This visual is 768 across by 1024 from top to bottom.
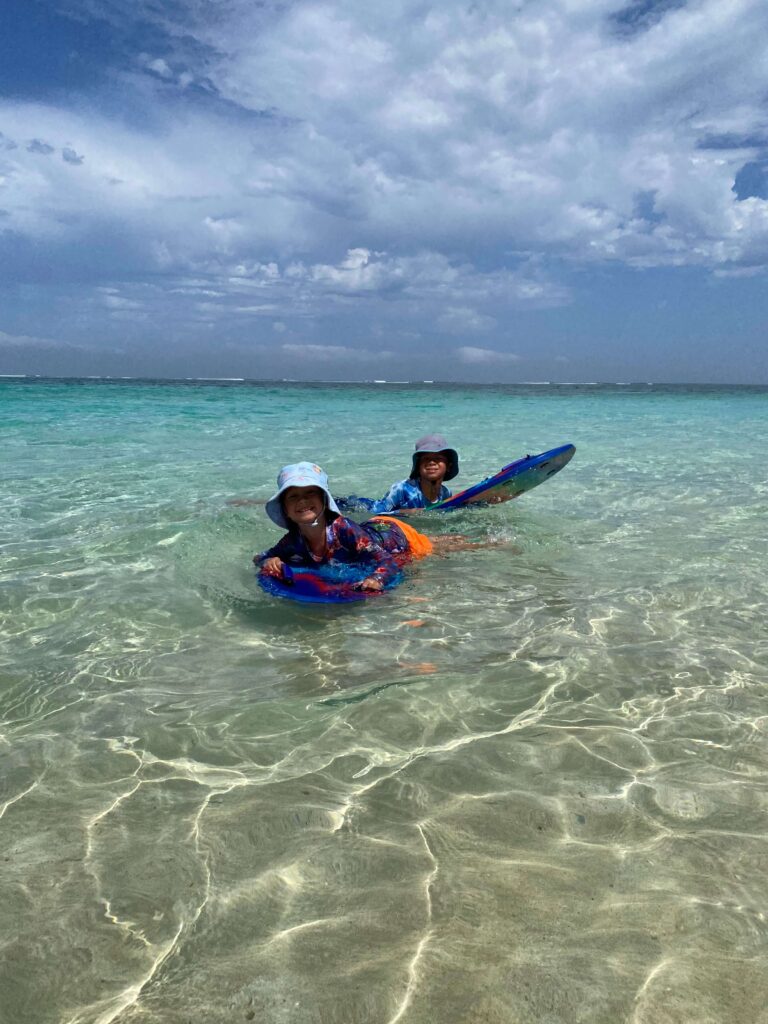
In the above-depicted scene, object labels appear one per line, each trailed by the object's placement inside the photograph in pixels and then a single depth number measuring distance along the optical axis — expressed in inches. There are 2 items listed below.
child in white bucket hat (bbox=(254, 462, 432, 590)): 202.7
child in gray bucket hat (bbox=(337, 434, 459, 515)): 319.9
